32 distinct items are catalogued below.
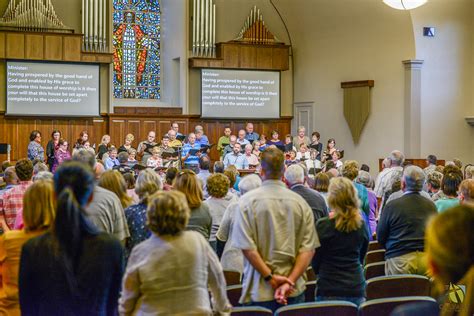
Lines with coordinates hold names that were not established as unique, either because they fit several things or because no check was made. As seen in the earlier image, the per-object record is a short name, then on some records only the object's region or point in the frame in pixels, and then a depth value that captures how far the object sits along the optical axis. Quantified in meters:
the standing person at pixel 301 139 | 15.91
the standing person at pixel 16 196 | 5.68
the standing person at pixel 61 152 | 14.16
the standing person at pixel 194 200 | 5.02
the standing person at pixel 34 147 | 13.93
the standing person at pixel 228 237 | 5.21
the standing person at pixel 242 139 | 15.32
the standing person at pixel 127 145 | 13.72
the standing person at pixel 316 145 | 15.49
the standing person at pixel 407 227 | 5.39
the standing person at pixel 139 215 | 4.77
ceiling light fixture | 13.31
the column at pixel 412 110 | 15.57
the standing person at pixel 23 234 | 3.30
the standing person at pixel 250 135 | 16.28
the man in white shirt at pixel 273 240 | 4.11
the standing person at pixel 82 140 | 14.27
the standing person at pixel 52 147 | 14.34
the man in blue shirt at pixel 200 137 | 15.31
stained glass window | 17.91
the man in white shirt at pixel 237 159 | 14.53
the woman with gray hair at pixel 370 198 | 7.26
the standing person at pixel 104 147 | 14.07
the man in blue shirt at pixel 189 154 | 14.04
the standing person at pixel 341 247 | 4.38
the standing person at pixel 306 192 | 5.71
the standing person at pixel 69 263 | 3.13
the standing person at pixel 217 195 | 5.90
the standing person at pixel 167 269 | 3.22
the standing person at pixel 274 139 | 15.86
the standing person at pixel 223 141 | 16.27
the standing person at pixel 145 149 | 13.83
